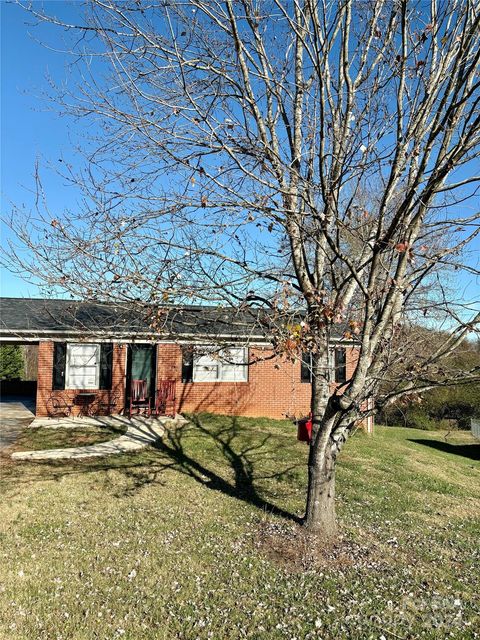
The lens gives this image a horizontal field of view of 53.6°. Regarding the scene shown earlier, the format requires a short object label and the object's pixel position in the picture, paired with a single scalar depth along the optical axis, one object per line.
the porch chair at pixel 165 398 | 14.88
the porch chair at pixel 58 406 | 14.30
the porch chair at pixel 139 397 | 14.77
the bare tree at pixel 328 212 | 4.62
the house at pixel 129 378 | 14.38
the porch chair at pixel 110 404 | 14.84
